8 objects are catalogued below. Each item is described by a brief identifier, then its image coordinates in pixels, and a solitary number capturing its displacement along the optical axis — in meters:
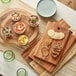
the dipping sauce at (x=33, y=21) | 1.38
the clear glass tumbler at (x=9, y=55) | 1.33
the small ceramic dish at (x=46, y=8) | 1.44
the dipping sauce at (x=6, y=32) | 1.36
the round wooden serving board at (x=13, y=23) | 1.37
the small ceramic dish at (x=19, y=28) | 1.37
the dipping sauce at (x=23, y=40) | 1.35
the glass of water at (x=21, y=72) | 1.30
